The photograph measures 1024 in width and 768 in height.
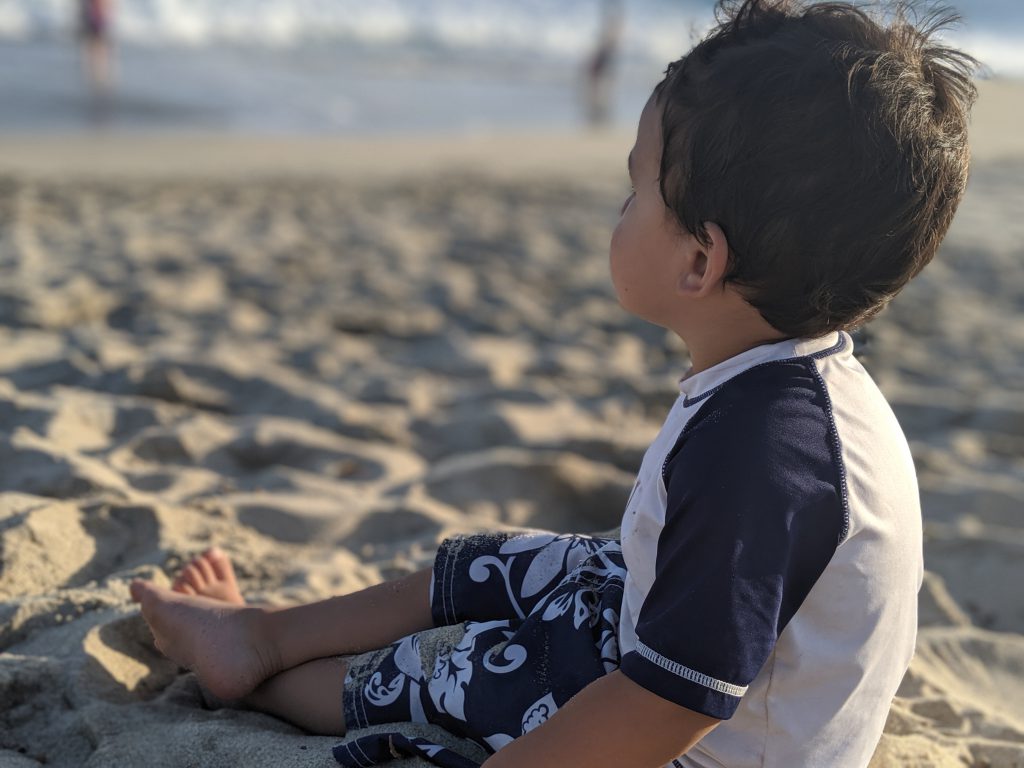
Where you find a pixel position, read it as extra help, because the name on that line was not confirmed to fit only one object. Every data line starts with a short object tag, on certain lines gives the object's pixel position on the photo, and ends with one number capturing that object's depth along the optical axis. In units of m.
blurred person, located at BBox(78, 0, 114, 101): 10.63
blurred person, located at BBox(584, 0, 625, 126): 12.72
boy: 1.19
